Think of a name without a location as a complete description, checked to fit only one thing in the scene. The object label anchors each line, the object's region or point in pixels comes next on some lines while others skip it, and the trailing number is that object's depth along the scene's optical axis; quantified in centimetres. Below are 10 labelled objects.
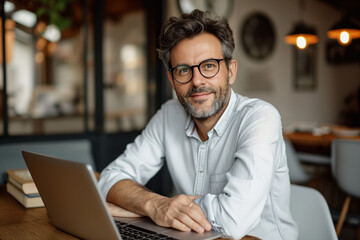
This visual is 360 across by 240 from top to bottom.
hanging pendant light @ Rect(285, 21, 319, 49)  400
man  114
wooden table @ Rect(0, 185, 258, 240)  106
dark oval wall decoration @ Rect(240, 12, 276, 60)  515
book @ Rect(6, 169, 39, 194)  135
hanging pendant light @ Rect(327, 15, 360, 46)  334
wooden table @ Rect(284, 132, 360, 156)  347
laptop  88
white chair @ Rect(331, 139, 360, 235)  281
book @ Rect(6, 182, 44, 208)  136
